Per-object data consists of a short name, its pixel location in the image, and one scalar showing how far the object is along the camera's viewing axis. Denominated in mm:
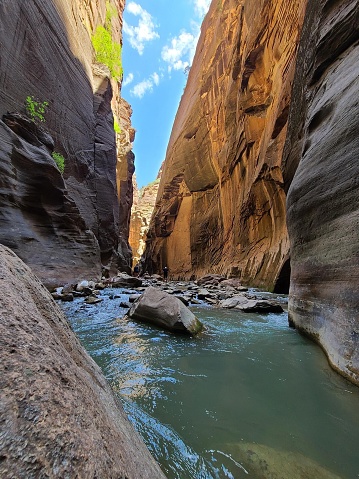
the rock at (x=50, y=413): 548
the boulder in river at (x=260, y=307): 5414
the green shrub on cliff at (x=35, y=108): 9055
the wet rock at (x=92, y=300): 6114
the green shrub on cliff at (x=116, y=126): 22422
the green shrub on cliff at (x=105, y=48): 17123
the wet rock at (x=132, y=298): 6336
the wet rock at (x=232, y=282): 12075
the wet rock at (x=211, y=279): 13298
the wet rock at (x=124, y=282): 10198
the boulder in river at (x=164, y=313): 3621
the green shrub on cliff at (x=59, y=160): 10383
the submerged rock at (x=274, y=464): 1261
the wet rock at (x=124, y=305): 5609
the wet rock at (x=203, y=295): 7796
